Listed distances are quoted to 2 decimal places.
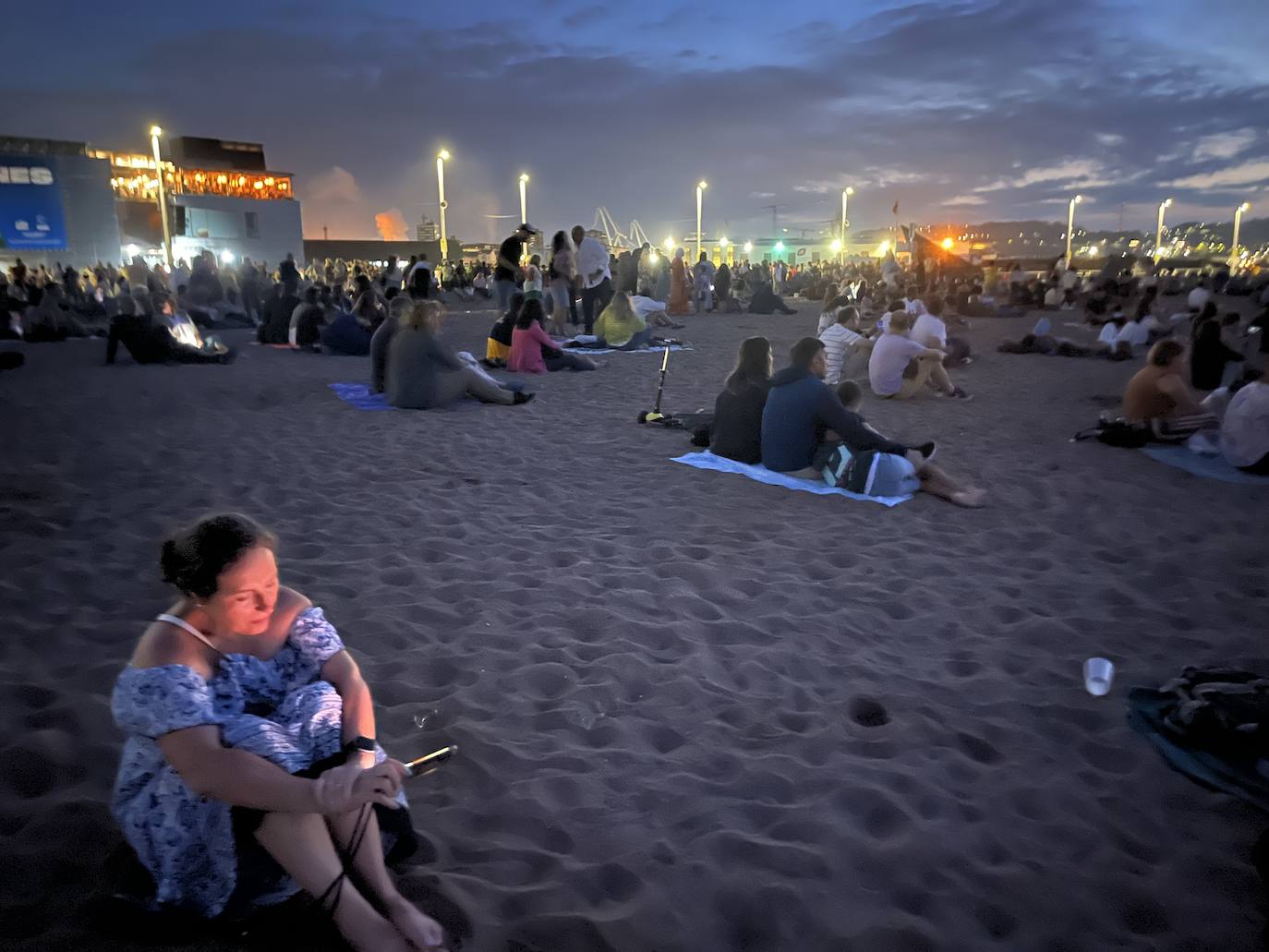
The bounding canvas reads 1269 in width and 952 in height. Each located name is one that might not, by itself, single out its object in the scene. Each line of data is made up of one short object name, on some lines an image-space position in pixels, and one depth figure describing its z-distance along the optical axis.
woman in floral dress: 1.97
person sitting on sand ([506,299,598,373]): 12.05
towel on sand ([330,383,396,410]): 9.51
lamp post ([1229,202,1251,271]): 63.77
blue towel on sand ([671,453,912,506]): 6.34
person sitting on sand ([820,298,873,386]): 10.70
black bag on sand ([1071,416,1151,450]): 7.55
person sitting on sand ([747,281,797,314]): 23.66
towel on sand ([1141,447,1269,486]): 6.59
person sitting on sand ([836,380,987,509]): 6.03
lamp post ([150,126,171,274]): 31.17
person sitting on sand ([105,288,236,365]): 12.40
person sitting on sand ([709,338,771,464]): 6.87
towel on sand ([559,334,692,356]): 14.56
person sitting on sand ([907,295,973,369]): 11.42
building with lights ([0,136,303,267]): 32.62
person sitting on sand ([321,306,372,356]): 13.86
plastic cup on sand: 3.45
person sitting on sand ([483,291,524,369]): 12.67
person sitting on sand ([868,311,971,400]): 9.95
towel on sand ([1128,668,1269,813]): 2.87
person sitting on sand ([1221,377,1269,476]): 6.53
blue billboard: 31.62
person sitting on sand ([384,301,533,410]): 8.87
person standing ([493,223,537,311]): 16.34
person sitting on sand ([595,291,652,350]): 14.68
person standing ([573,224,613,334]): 16.22
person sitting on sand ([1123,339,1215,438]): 7.32
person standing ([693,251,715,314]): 24.30
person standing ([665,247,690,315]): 22.66
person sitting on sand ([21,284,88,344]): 15.66
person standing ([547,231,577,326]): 16.28
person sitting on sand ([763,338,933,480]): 6.25
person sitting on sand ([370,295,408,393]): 9.80
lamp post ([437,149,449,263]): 36.03
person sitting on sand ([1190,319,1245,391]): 9.48
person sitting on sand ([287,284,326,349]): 14.82
